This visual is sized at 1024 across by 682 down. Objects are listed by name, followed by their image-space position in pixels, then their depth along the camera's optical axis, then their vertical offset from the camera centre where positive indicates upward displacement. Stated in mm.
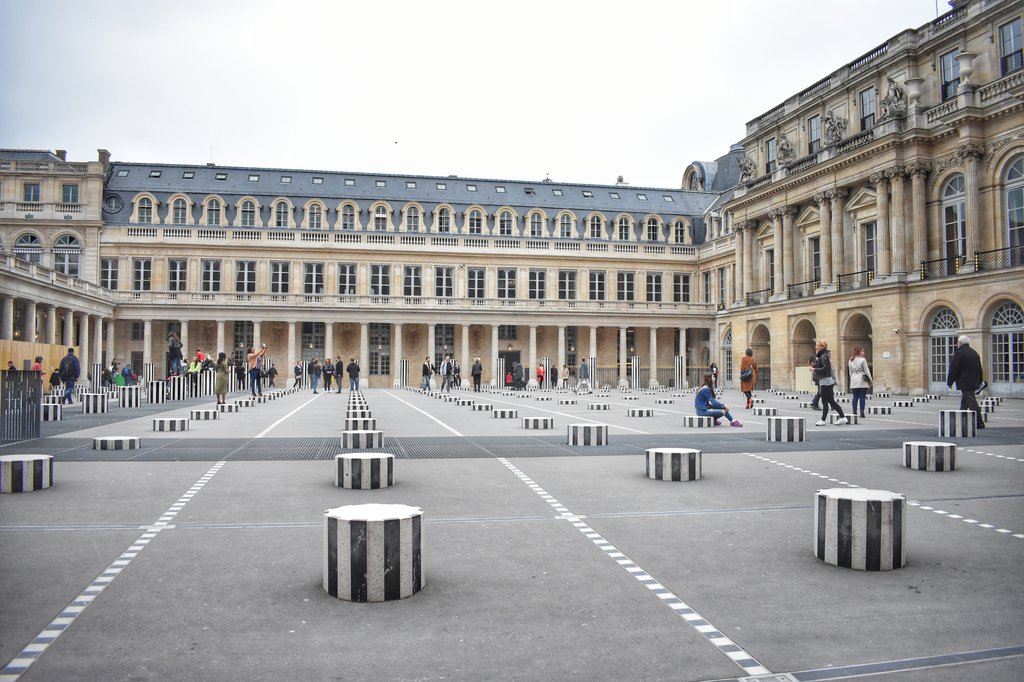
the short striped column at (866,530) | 5656 -1242
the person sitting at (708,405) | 18594 -1059
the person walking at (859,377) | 19656 -425
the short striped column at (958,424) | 15508 -1282
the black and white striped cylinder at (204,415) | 20720 -1350
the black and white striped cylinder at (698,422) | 18355 -1437
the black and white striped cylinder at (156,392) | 31723 -1125
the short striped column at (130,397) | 27000 -1120
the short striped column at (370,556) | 4844 -1209
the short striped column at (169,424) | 17016 -1308
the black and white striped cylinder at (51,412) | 19844 -1193
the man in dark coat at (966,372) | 16297 -263
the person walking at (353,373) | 42094 -521
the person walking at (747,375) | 24359 -462
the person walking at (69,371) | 27984 -211
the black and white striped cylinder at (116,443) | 12984 -1305
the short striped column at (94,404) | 23734 -1187
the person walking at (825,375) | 18016 -342
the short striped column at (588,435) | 14078 -1318
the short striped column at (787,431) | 14766 -1331
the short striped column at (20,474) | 8812 -1223
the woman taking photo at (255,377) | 33816 -587
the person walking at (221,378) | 24525 -457
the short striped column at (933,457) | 10664 -1330
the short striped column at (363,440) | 11984 -1179
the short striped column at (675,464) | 9883 -1313
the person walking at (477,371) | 44969 -518
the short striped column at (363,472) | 9227 -1283
